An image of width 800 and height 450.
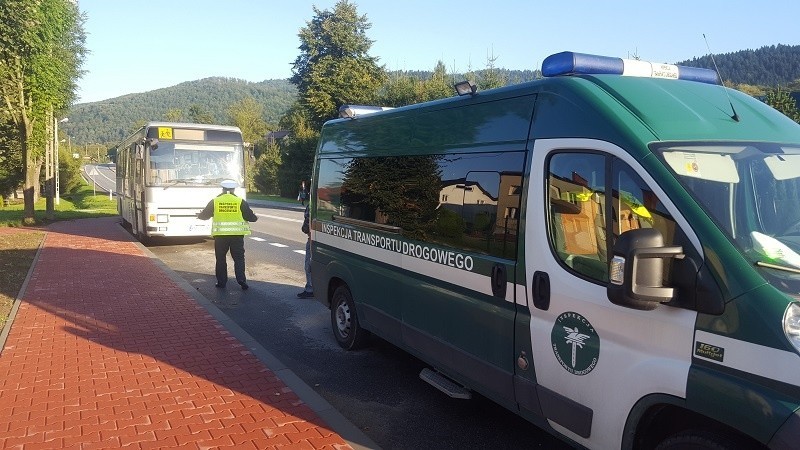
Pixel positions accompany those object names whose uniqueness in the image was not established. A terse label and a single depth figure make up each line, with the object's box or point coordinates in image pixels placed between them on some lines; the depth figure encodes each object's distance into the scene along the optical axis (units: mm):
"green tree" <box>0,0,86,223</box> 15859
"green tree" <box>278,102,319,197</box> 48281
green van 2633
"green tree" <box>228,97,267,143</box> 92062
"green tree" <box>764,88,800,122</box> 24872
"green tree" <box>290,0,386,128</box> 51156
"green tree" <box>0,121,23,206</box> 38750
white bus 15445
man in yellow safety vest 10180
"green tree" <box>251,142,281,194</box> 54125
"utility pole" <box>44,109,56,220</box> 24470
